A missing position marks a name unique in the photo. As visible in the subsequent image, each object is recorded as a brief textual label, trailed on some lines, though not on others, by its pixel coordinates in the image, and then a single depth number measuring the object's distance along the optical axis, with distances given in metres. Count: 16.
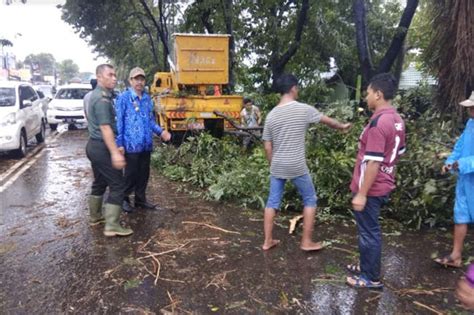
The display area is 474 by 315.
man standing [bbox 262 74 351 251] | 4.23
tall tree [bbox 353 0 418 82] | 10.13
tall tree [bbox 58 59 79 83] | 110.61
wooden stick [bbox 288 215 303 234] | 5.26
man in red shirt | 3.39
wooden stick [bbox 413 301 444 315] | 3.42
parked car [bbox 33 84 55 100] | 29.35
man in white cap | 3.90
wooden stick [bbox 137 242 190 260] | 4.53
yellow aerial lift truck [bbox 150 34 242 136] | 10.05
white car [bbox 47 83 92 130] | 15.79
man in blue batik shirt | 5.44
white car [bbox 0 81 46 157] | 9.52
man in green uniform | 4.77
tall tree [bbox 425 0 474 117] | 6.18
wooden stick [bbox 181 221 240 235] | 5.33
